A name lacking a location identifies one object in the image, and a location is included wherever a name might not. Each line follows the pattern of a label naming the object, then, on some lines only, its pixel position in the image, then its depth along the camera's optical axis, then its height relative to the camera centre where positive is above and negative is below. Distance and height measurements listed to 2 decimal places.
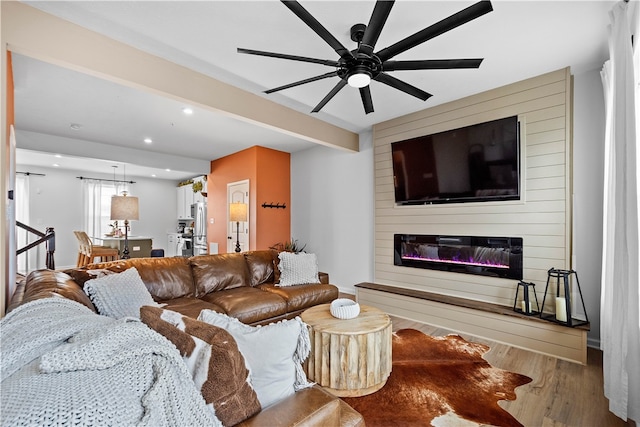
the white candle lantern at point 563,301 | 2.67 -0.82
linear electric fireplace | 3.22 -0.51
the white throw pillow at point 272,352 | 1.10 -0.56
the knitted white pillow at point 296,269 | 3.65 -0.73
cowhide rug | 1.85 -1.31
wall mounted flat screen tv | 3.16 +0.57
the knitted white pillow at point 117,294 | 2.19 -0.65
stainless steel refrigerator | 6.98 -0.46
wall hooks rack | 5.48 +0.12
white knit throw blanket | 0.62 -0.41
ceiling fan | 1.52 +1.01
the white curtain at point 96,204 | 7.54 +0.18
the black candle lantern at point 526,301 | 2.94 -0.92
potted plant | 5.48 -0.66
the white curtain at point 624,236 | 1.62 -0.14
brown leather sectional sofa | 2.06 -0.79
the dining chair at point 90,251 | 5.73 -0.80
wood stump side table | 2.04 -1.03
